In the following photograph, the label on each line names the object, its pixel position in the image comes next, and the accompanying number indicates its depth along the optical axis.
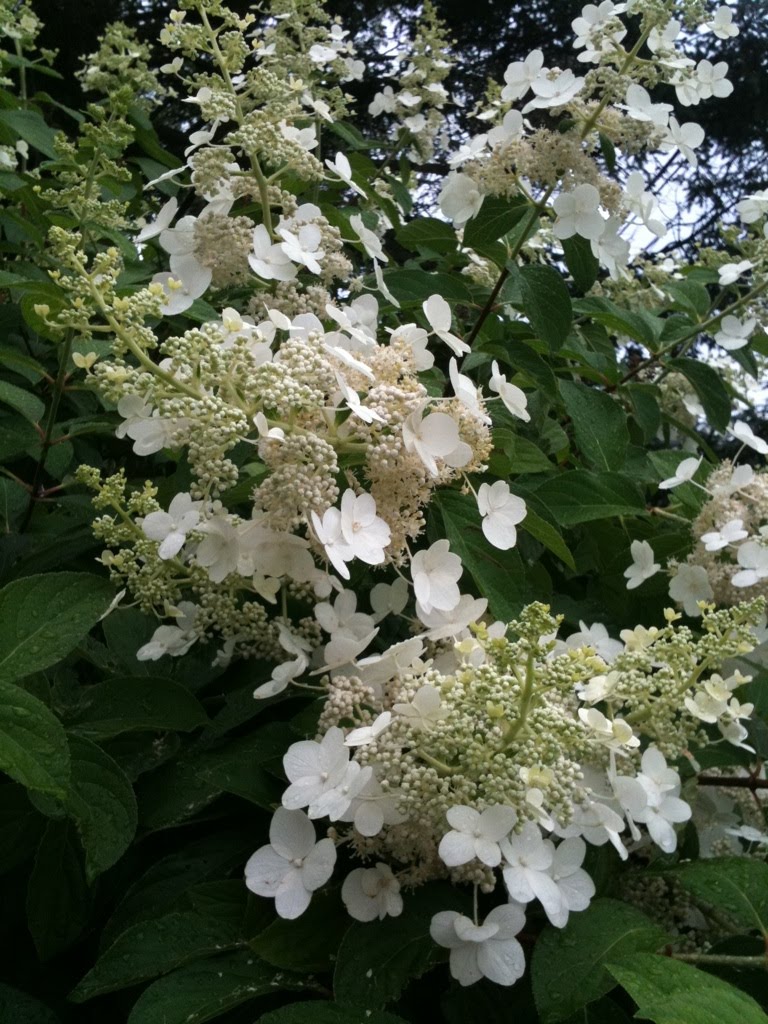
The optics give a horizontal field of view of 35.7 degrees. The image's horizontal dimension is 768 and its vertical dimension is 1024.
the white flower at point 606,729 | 0.44
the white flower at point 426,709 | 0.43
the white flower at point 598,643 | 0.53
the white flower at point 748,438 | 0.69
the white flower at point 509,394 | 0.58
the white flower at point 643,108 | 0.64
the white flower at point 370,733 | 0.43
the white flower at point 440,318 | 0.56
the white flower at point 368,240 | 0.65
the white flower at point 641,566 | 0.64
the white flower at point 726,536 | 0.60
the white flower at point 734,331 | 0.83
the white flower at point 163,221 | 0.62
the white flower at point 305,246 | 0.57
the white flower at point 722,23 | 0.74
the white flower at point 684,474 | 0.70
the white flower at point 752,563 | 0.58
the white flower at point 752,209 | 0.84
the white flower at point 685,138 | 0.69
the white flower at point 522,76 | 0.69
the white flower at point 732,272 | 0.82
